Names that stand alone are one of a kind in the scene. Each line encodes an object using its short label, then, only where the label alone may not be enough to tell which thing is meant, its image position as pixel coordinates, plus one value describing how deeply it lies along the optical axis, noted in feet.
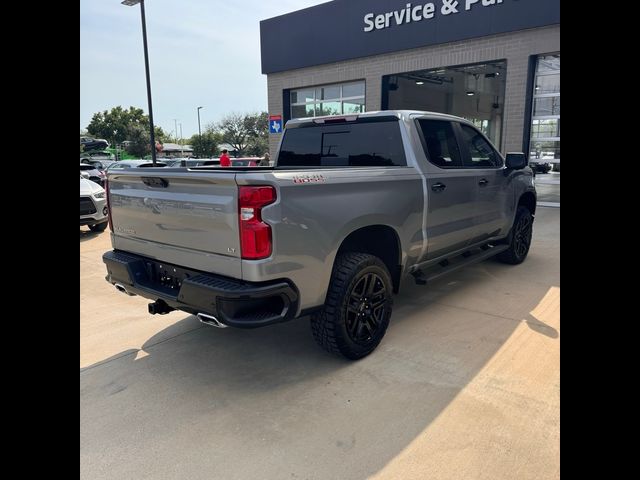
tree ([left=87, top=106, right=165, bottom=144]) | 193.57
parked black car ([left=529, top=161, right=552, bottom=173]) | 42.60
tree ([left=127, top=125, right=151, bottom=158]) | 192.75
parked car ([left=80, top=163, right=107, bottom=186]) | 52.07
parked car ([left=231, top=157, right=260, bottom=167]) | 47.60
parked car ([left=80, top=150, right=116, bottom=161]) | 129.39
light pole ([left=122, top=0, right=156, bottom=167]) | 48.67
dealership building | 39.13
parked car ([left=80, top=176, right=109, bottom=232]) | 28.50
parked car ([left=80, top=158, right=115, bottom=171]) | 76.40
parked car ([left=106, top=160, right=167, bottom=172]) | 57.80
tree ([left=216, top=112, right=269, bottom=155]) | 204.44
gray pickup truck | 9.12
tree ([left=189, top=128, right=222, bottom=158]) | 209.46
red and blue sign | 59.36
